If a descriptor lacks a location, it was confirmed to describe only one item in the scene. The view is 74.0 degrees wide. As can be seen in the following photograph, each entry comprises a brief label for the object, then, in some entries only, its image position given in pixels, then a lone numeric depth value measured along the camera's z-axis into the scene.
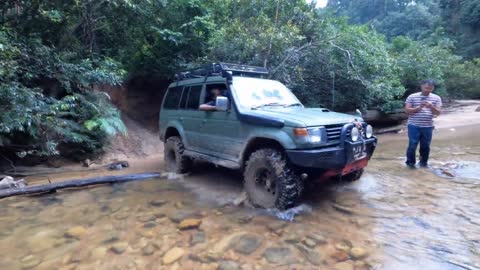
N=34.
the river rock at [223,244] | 3.43
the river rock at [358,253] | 3.21
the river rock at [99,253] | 3.39
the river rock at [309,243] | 3.50
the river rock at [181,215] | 4.39
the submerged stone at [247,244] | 3.46
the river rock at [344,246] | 3.37
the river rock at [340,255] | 3.18
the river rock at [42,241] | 3.62
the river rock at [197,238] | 3.68
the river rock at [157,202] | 5.05
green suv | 4.10
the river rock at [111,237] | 3.76
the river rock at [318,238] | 3.56
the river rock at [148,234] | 3.88
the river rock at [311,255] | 3.17
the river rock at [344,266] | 3.02
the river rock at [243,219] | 4.18
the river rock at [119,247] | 3.51
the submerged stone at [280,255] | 3.21
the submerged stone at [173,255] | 3.29
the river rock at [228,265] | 3.12
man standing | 6.15
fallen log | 5.41
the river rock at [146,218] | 4.40
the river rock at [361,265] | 3.00
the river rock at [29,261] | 3.23
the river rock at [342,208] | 4.39
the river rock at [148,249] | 3.46
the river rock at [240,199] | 4.88
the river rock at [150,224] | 4.18
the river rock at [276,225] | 3.89
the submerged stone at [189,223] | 4.11
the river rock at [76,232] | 3.91
